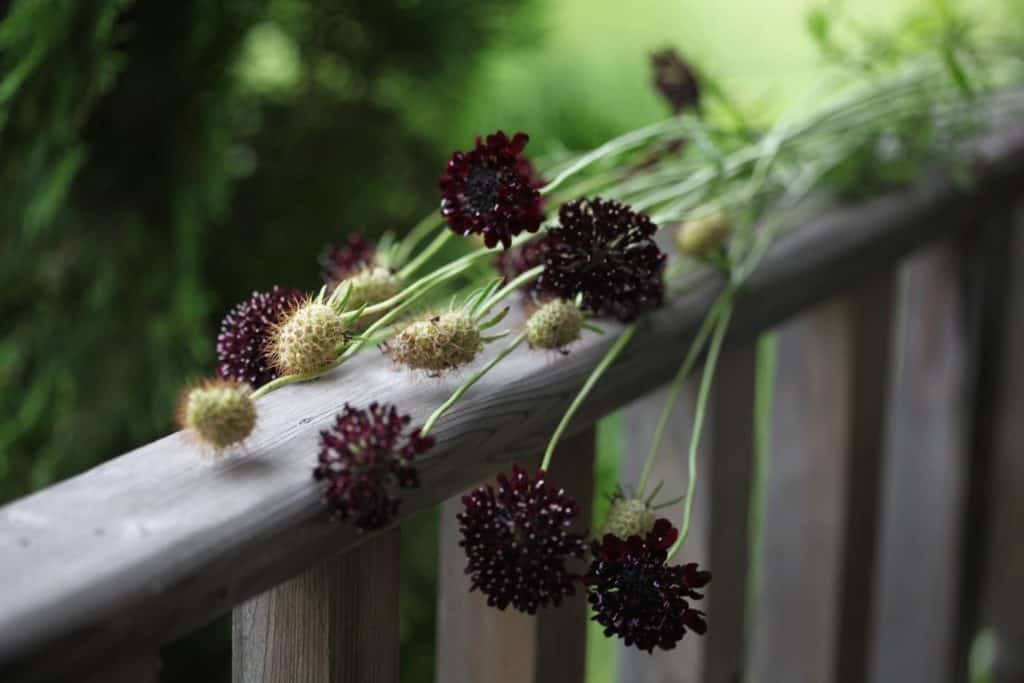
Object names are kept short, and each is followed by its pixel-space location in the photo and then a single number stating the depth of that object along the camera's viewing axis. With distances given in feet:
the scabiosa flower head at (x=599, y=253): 3.57
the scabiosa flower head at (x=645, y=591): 3.40
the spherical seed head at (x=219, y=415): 3.35
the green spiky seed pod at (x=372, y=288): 3.67
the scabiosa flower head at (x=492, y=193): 3.44
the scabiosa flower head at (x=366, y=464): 3.31
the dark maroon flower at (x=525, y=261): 3.76
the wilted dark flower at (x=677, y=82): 4.37
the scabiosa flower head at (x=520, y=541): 3.37
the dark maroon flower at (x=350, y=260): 3.78
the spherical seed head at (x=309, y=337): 3.49
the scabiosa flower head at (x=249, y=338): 3.57
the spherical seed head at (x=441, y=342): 3.52
